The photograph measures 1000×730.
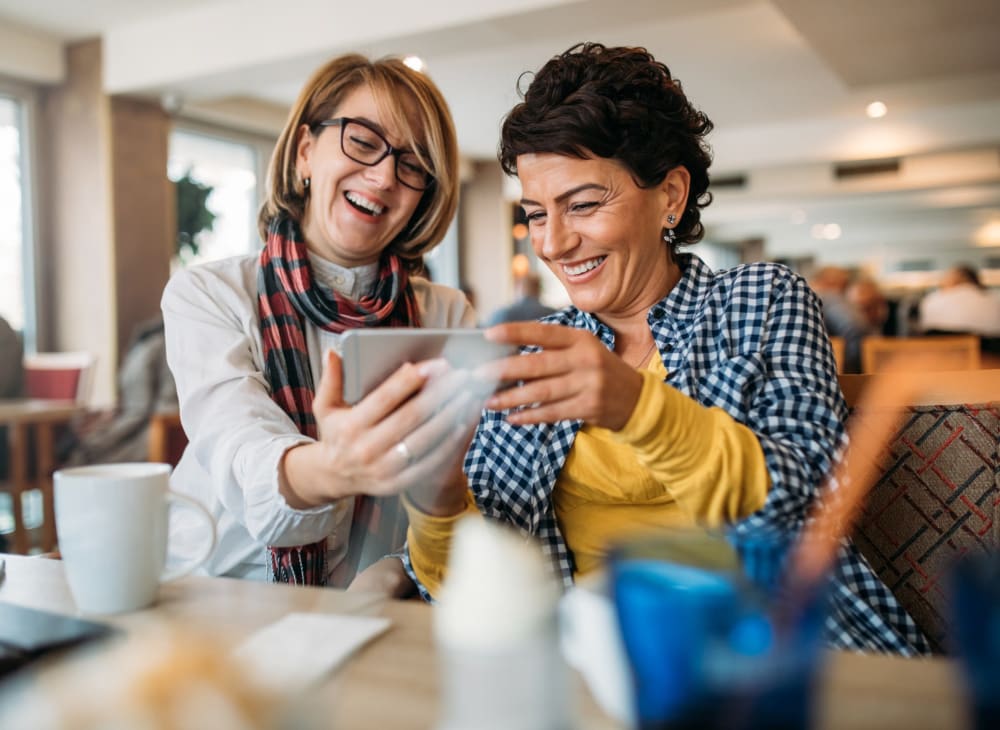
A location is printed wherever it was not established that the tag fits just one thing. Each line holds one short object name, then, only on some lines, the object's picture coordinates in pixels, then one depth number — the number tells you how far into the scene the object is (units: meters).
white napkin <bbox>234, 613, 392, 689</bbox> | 0.61
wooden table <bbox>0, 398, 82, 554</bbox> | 3.67
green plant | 6.24
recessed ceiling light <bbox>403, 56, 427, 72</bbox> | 5.05
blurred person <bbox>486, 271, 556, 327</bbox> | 3.70
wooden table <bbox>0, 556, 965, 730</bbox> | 0.54
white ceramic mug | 0.74
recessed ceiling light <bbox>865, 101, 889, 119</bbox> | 7.25
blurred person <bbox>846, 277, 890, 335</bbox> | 7.11
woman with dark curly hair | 0.99
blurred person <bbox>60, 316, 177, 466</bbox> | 4.32
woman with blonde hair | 1.10
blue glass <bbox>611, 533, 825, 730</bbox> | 0.34
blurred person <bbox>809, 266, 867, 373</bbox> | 5.04
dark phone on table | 0.64
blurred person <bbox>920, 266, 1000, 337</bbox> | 6.80
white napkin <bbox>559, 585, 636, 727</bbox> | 0.50
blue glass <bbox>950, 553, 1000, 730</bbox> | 0.34
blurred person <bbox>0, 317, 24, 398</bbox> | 3.43
